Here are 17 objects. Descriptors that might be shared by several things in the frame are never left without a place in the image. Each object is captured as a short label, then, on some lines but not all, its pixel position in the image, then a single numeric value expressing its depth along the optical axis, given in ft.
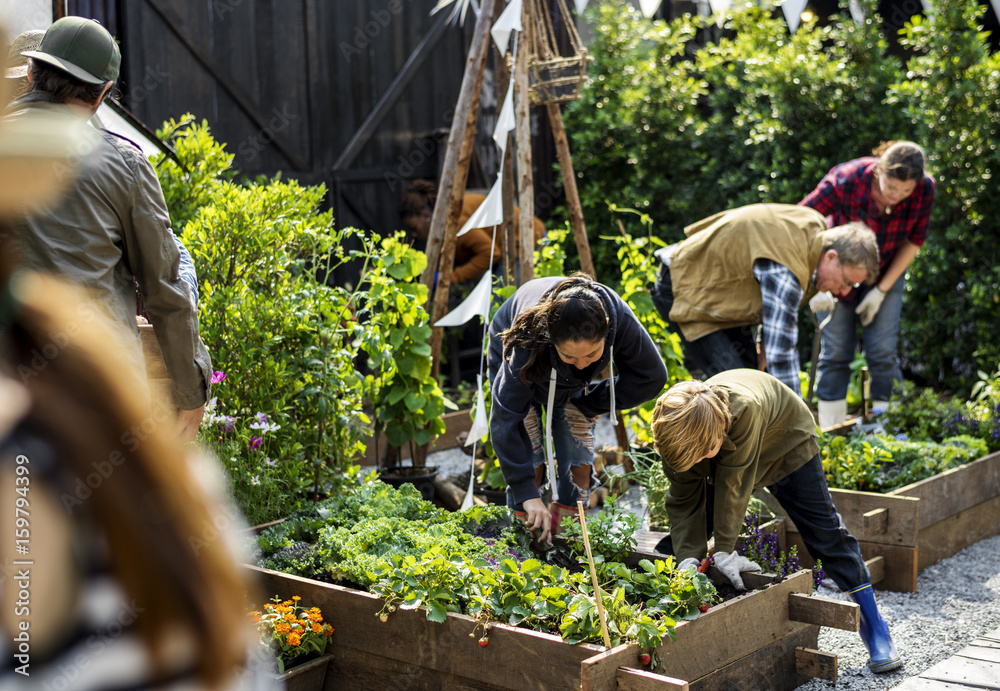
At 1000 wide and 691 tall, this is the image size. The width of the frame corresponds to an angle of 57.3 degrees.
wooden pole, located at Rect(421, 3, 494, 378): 14.02
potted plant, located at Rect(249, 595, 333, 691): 8.33
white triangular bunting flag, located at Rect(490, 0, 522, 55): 13.11
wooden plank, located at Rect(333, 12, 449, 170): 21.90
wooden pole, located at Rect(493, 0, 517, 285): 14.12
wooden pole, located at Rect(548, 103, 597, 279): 15.10
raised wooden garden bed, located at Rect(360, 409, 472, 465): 18.97
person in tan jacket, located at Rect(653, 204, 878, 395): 12.69
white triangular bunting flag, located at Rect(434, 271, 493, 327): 13.20
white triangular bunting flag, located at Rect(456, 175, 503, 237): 13.38
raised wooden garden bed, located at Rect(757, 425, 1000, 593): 11.57
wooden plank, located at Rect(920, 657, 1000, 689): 7.91
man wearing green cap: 6.40
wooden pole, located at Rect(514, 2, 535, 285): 13.61
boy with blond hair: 8.56
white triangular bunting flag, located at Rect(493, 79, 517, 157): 13.42
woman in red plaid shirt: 15.07
